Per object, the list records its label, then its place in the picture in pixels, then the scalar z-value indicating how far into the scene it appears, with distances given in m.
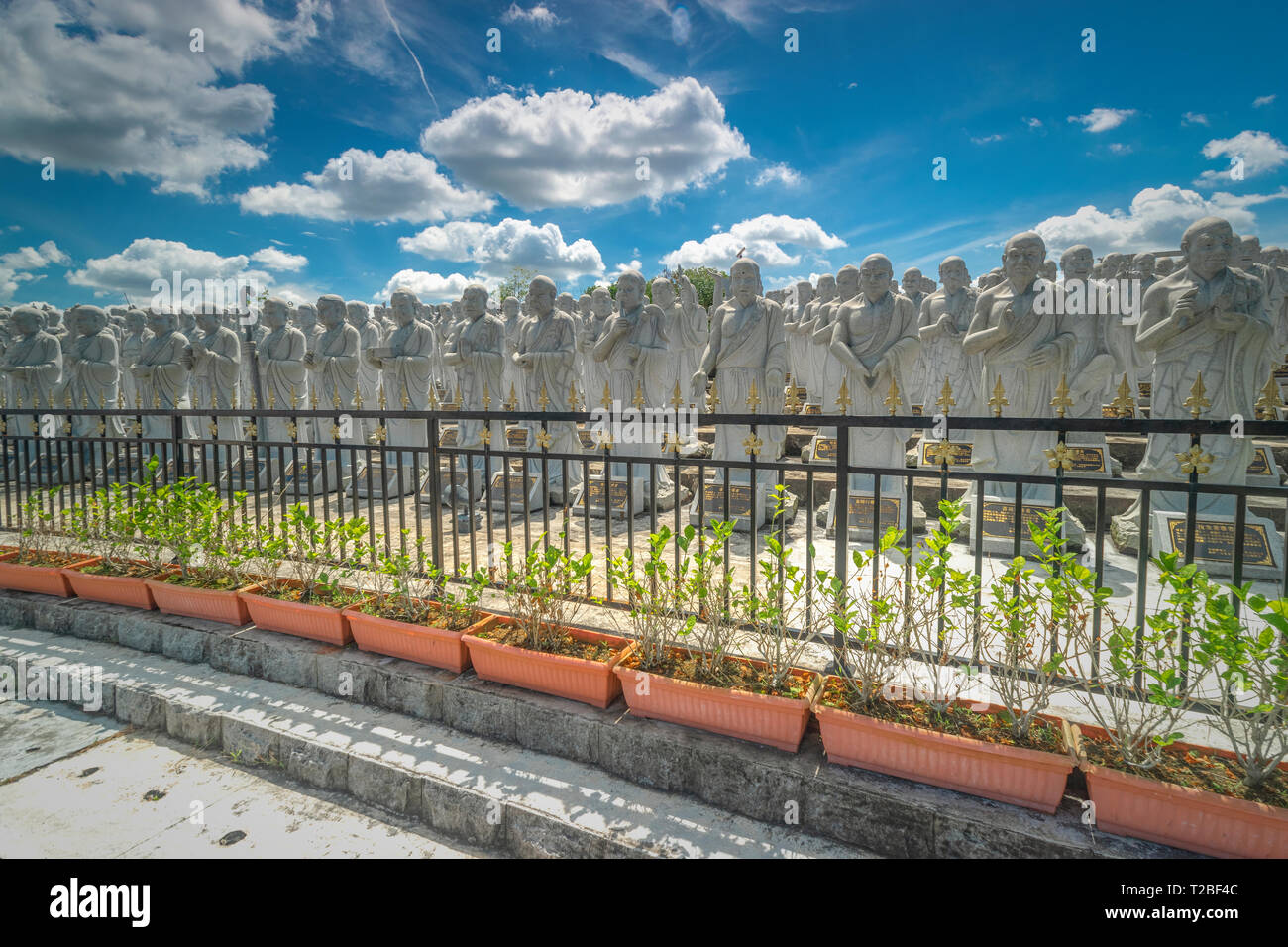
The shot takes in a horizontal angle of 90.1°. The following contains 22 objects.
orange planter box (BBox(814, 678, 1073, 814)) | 2.42
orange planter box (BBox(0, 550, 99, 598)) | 5.41
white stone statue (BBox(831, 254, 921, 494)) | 7.16
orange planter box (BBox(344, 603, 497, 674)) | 3.78
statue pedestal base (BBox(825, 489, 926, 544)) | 7.07
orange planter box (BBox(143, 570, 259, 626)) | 4.59
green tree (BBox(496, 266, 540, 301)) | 41.38
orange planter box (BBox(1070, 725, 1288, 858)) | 2.10
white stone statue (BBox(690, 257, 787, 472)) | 7.54
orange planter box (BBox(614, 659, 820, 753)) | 2.90
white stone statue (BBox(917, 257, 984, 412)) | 9.49
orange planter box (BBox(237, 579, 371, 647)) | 4.19
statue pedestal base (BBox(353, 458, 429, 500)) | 10.35
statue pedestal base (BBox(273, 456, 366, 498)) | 10.28
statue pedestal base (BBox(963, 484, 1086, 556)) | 6.56
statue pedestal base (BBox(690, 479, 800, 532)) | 7.79
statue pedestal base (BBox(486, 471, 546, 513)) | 9.30
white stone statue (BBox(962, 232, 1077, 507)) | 6.56
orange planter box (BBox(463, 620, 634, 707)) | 3.31
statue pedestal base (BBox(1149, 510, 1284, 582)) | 5.73
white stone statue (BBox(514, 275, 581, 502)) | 8.84
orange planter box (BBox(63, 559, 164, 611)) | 5.02
